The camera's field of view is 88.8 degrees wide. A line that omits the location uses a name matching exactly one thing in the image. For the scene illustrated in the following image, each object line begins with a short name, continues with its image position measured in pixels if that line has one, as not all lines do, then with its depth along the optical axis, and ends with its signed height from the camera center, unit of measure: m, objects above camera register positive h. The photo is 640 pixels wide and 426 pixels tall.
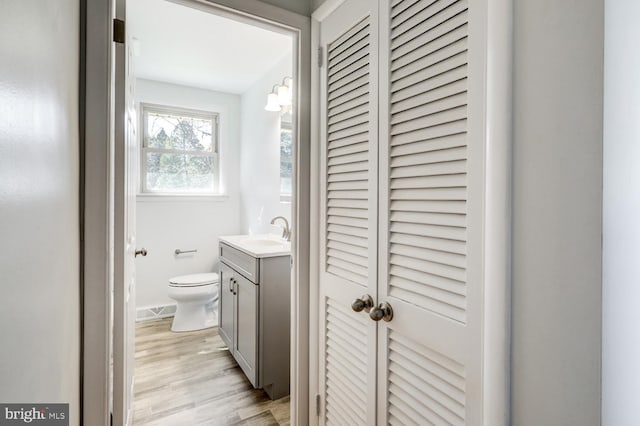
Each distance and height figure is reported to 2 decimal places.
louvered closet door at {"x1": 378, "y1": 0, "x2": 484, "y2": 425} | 0.81 +0.00
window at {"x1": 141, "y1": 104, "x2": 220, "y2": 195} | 3.43 +0.62
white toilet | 2.99 -0.85
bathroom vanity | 2.01 -0.68
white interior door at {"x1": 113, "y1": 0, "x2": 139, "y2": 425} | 1.20 -0.06
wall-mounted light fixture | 2.57 +0.89
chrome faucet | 2.60 -0.16
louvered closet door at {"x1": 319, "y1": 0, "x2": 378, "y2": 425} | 1.17 +0.00
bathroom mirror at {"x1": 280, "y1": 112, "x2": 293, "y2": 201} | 2.89 +0.47
